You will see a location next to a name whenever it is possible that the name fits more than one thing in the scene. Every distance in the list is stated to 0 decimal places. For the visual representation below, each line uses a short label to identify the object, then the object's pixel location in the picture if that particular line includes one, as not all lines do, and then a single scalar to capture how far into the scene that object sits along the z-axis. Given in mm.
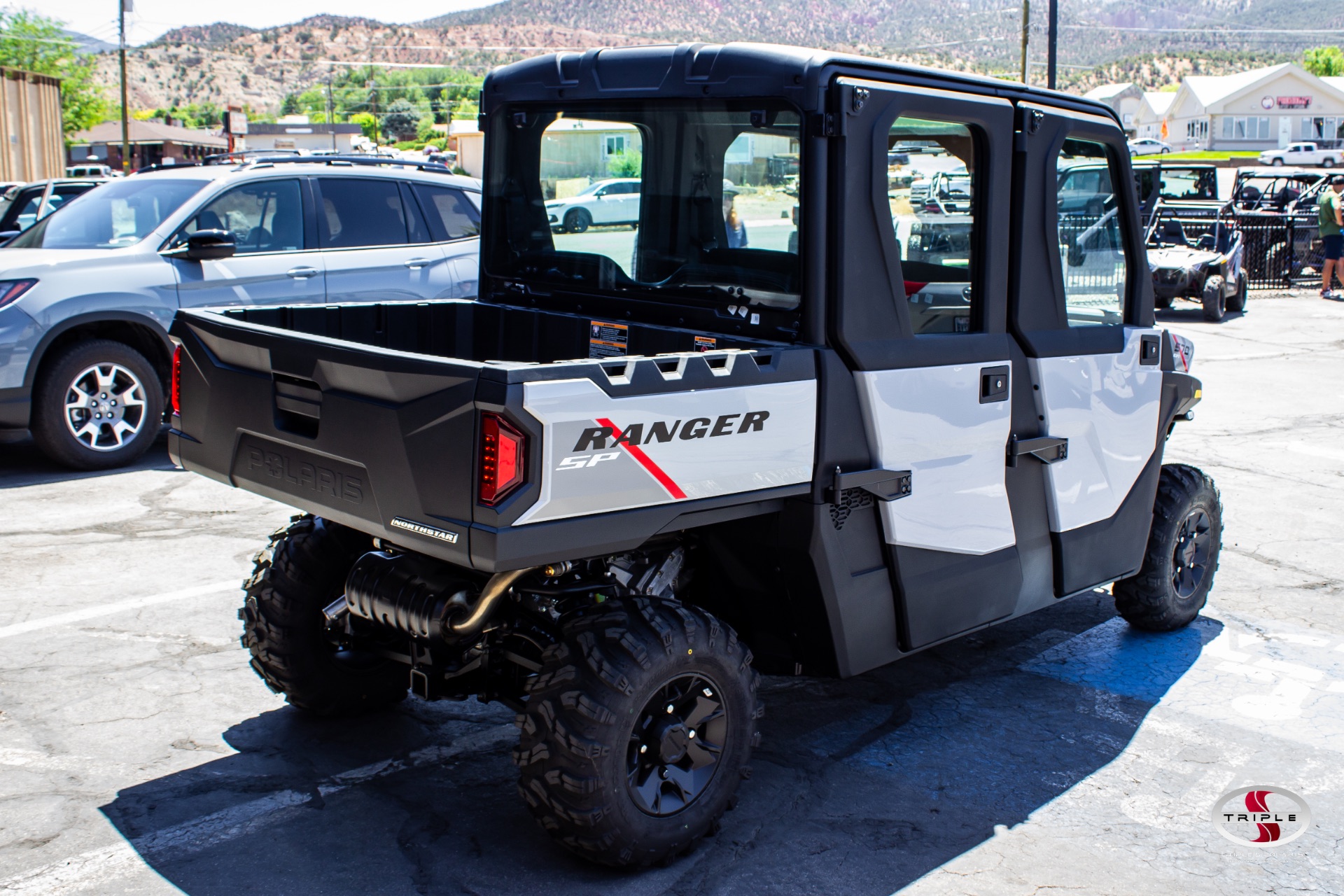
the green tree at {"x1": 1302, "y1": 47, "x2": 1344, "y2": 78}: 133625
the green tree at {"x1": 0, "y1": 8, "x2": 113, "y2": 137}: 55719
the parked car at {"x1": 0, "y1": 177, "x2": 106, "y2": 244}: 13070
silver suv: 7934
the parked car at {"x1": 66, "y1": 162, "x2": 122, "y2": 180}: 30378
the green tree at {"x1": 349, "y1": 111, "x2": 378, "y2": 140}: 124125
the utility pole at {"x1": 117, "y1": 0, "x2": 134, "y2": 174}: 51250
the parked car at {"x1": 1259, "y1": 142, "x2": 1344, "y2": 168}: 57062
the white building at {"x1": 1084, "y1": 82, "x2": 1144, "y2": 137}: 119688
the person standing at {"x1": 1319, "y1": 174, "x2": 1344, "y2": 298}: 18953
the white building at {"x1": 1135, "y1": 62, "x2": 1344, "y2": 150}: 95938
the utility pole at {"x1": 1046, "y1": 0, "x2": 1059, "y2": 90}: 26641
